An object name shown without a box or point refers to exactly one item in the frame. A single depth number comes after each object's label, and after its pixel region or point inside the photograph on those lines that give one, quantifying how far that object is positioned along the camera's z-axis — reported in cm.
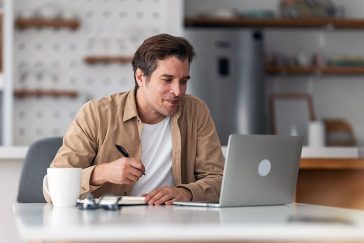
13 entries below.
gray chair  278
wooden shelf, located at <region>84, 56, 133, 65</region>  605
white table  140
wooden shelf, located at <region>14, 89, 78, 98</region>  597
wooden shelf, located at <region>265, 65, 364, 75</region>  638
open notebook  205
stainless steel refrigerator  595
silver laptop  212
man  258
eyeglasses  197
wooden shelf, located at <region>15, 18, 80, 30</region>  600
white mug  216
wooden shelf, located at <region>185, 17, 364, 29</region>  630
